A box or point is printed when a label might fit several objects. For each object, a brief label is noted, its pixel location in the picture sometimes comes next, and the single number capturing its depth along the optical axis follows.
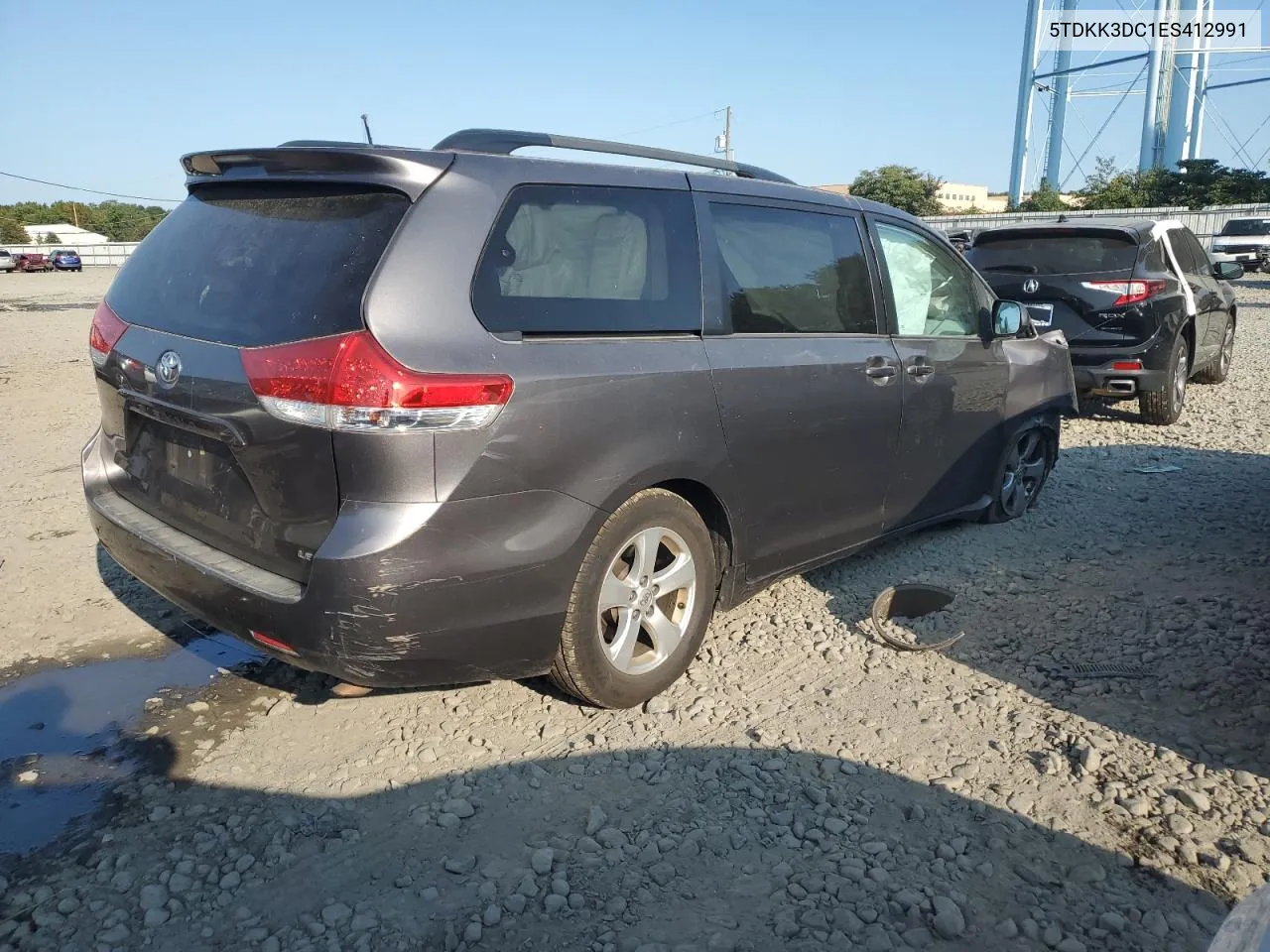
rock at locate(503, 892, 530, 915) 2.44
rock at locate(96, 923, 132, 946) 2.31
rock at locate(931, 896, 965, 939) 2.36
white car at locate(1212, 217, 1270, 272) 25.55
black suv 7.95
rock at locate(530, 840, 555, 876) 2.59
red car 50.41
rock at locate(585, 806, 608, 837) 2.77
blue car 51.81
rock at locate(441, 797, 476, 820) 2.84
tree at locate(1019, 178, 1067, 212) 47.91
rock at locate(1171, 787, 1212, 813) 2.88
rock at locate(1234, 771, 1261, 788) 3.01
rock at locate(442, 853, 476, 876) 2.59
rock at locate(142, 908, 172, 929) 2.37
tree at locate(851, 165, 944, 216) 52.68
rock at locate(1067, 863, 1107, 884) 2.57
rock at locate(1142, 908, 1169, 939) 2.37
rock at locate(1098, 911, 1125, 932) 2.38
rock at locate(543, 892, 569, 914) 2.45
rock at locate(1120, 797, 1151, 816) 2.86
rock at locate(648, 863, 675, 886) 2.56
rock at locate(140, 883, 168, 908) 2.44
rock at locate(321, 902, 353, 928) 2.39
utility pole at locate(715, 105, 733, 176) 59.74
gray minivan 2.68
